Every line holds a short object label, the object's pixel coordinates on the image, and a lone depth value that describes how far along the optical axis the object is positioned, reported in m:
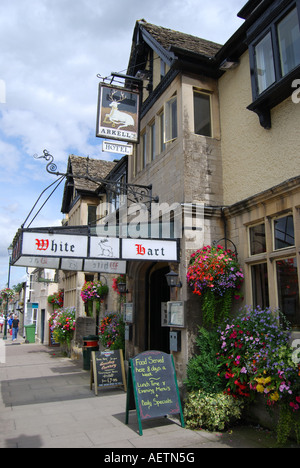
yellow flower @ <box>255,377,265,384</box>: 5.12
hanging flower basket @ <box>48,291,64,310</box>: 20.42
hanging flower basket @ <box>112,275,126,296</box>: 11.15
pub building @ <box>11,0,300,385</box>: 6.30
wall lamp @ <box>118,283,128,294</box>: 10.27
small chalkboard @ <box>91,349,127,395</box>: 8.38
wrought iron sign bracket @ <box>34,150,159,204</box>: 7.73
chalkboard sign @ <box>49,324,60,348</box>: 20.80
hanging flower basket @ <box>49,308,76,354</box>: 15.77
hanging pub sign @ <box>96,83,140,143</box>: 8.89
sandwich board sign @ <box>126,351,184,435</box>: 5.87
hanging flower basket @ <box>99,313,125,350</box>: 10.80
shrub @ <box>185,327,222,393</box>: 6.41
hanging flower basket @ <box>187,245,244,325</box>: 6.66
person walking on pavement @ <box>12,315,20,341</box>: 24.23
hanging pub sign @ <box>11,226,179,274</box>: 6.34
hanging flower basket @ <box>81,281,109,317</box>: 13.77
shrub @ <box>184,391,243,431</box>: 5.80
